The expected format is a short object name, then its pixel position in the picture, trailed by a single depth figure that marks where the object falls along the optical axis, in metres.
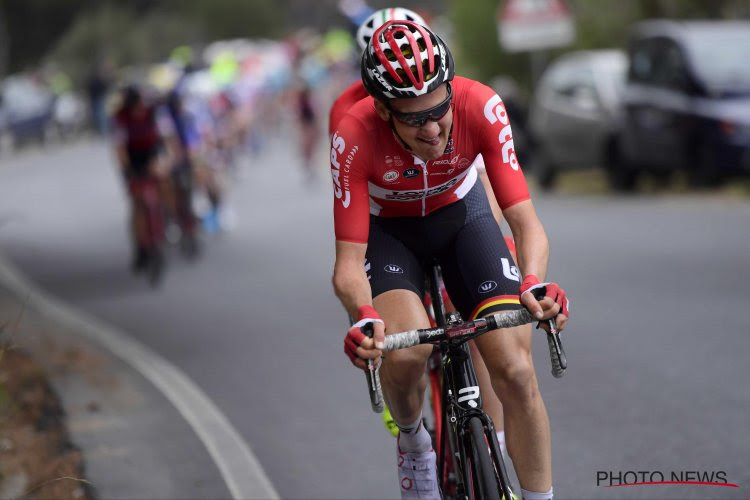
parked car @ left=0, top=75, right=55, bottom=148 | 43.88
